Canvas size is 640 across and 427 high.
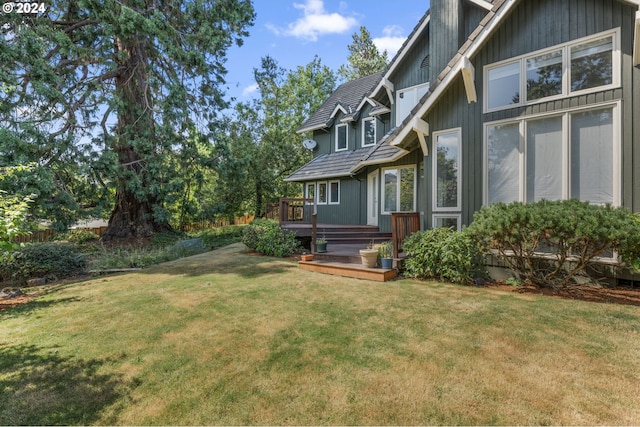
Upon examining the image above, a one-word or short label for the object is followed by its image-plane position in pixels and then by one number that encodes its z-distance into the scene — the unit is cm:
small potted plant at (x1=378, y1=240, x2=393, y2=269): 734
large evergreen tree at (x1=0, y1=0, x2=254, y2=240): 952
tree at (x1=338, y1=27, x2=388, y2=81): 3375
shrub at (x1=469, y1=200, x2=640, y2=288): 478
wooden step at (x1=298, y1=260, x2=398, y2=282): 707
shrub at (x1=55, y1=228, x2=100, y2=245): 1459
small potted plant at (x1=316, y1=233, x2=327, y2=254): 910
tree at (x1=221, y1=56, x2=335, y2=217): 2297
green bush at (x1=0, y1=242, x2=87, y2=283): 824
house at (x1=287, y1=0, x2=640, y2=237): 559
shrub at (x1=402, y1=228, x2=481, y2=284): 661
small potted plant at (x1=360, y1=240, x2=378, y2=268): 754
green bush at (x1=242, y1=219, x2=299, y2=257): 1084
